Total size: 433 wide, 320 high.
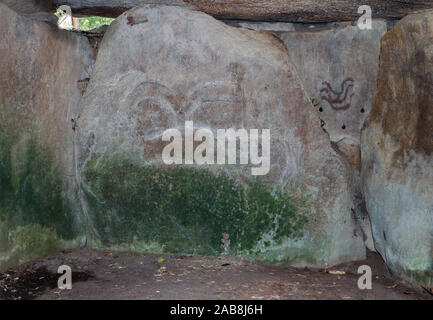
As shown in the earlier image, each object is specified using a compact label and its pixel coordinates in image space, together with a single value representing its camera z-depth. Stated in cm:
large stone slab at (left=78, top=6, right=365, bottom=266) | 479
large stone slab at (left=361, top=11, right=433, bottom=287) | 416
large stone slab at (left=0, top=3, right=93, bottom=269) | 418
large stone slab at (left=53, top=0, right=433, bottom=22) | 452
